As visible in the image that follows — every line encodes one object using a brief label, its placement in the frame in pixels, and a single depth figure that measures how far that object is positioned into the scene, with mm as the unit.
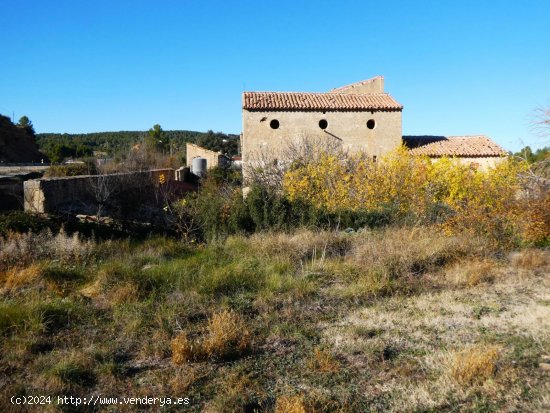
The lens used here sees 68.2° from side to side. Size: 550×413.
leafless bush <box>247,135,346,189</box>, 13727
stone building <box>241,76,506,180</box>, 19125
